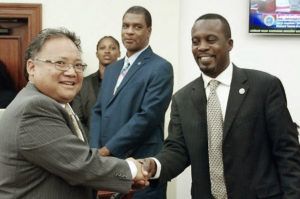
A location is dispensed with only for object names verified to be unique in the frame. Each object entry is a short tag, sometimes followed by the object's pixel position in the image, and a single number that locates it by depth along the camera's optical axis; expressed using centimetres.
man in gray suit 158
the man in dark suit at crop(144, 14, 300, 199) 203
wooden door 477
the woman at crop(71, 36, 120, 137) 395
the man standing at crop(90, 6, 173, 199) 286
